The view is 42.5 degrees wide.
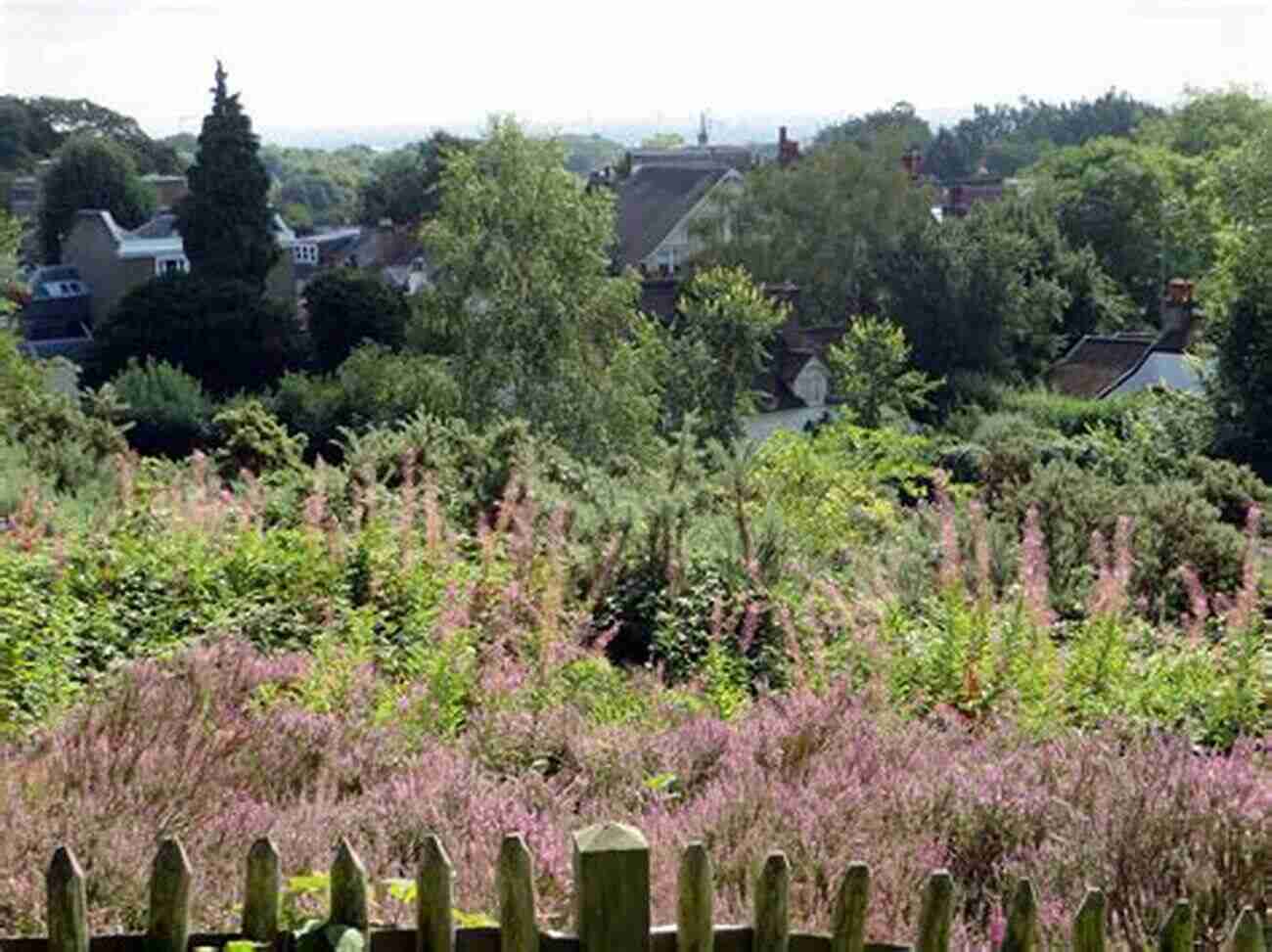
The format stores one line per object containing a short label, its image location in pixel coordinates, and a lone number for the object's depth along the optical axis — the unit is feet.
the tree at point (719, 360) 111.75
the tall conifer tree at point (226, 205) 141.28
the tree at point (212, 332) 134.97
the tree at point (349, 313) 136.46
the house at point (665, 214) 203.41
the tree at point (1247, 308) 106.63
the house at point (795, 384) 133.39
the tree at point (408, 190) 212.64
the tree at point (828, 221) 159.74
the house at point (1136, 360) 134.51
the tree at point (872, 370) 123.85
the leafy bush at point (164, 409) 114.52
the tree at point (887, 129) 167.63
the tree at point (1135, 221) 181.27
